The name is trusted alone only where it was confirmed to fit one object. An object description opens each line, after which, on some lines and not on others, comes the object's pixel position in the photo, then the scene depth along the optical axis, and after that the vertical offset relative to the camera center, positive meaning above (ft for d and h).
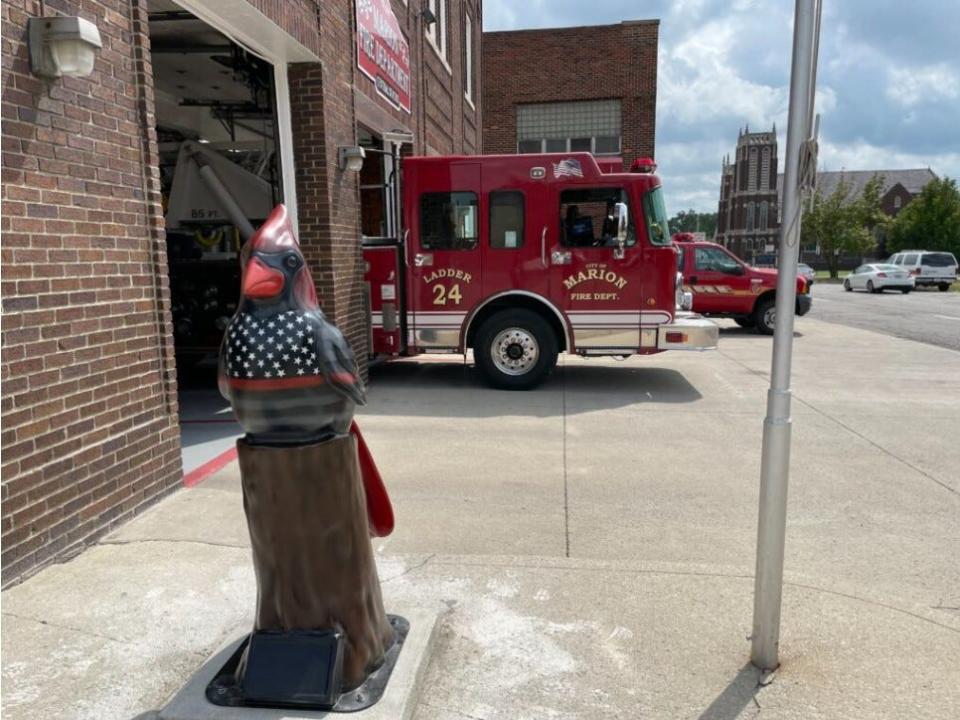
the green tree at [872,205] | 188.55 +13.02
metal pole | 8.36 -1.66
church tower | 299.38 +26.30
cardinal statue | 7.89 -2.25
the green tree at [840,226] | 185.78 +7.40
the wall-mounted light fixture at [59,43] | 11.74 +3.47
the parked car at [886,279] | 110.52 -3.67
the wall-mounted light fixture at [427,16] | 43.89 +14.58
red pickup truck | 49.75 -1.90
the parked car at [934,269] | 114.01 -2.23
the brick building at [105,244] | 11.57 +0.25
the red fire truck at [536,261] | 27.86 -0.21
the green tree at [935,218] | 173.06 +8.84
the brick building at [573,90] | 83.05 +19.18
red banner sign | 29.32 +9.10
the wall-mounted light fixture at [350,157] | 25.94 +3.53
